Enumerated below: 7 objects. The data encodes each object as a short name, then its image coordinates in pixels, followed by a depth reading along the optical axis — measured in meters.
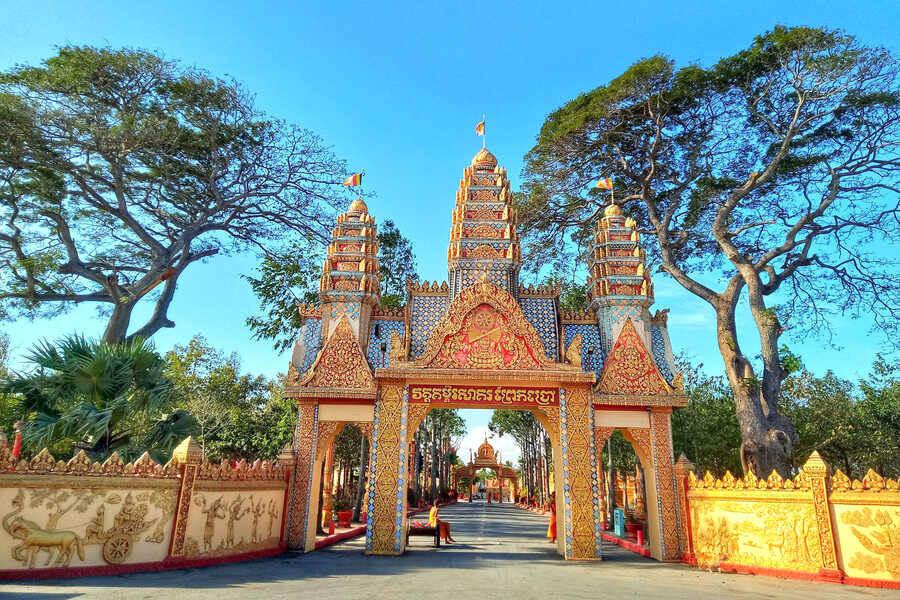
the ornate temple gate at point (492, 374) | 11.56
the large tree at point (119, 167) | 16.11
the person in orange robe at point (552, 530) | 15.42
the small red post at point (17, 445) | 7.91
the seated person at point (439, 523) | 13.41
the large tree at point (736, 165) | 13.46
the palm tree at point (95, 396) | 9.20
